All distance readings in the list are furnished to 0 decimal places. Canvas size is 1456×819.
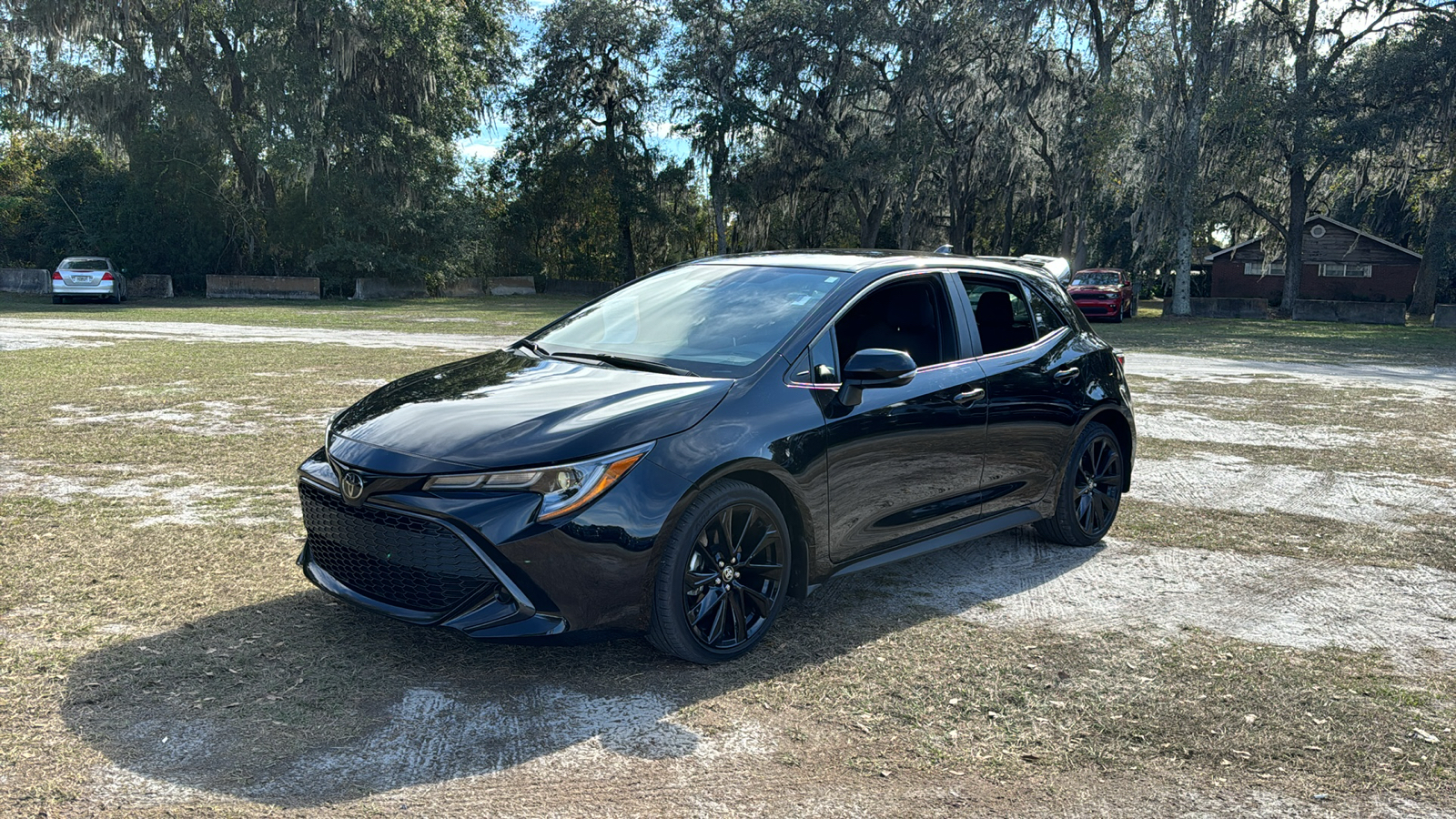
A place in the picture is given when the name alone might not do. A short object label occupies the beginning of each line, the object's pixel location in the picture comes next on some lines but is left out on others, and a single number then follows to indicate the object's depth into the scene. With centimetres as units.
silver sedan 3391
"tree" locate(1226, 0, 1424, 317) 3525
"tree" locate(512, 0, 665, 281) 4866
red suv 3538
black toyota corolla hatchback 389
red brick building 5022
